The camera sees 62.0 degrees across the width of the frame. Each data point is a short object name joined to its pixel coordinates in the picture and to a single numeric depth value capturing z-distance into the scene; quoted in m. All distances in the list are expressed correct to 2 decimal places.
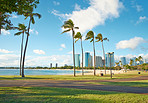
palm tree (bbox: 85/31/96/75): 43.59
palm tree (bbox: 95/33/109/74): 50.44
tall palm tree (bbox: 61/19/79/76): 37.53
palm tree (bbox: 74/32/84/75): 42.78
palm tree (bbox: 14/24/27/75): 38.14
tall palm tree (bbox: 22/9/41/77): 33.31
